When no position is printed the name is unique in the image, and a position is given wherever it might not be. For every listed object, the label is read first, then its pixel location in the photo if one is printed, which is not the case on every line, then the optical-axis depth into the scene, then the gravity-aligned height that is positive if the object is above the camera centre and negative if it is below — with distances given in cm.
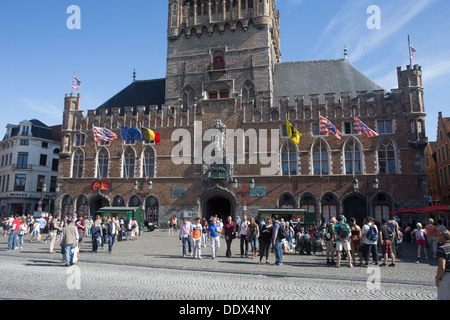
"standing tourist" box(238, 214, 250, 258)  1433 -76
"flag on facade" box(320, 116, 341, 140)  2386 +646
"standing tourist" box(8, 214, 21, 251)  1554 -91
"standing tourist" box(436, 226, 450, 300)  463 -78
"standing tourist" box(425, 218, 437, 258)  1365 -71
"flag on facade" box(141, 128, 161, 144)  2691 +665
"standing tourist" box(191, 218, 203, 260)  1359 -98
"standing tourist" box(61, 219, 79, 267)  1116 -81
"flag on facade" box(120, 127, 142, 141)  2723 +679
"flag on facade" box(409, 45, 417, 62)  2605 +1302
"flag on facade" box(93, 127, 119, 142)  2760 +683
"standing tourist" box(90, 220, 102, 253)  1502 -81
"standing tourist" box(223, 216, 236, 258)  1415 -71
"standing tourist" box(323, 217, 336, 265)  1234 -88
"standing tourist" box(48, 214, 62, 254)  1518 -80
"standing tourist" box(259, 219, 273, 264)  1253 -82
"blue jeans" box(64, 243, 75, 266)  1118 -121
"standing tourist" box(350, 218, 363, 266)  1225 -76
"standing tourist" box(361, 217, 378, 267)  1149 -79
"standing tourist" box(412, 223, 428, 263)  1367 -84
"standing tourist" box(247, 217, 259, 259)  1412 -75
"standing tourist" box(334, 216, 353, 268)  1168 -75
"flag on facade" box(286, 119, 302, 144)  2403 +603
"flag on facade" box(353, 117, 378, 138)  2339 +621
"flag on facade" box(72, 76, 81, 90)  3193 +1273
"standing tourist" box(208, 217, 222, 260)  1373 -74
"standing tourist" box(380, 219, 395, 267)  1201 -92
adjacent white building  4219 +661
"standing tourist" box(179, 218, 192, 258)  1406 -67
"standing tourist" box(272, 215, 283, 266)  1202 -96
